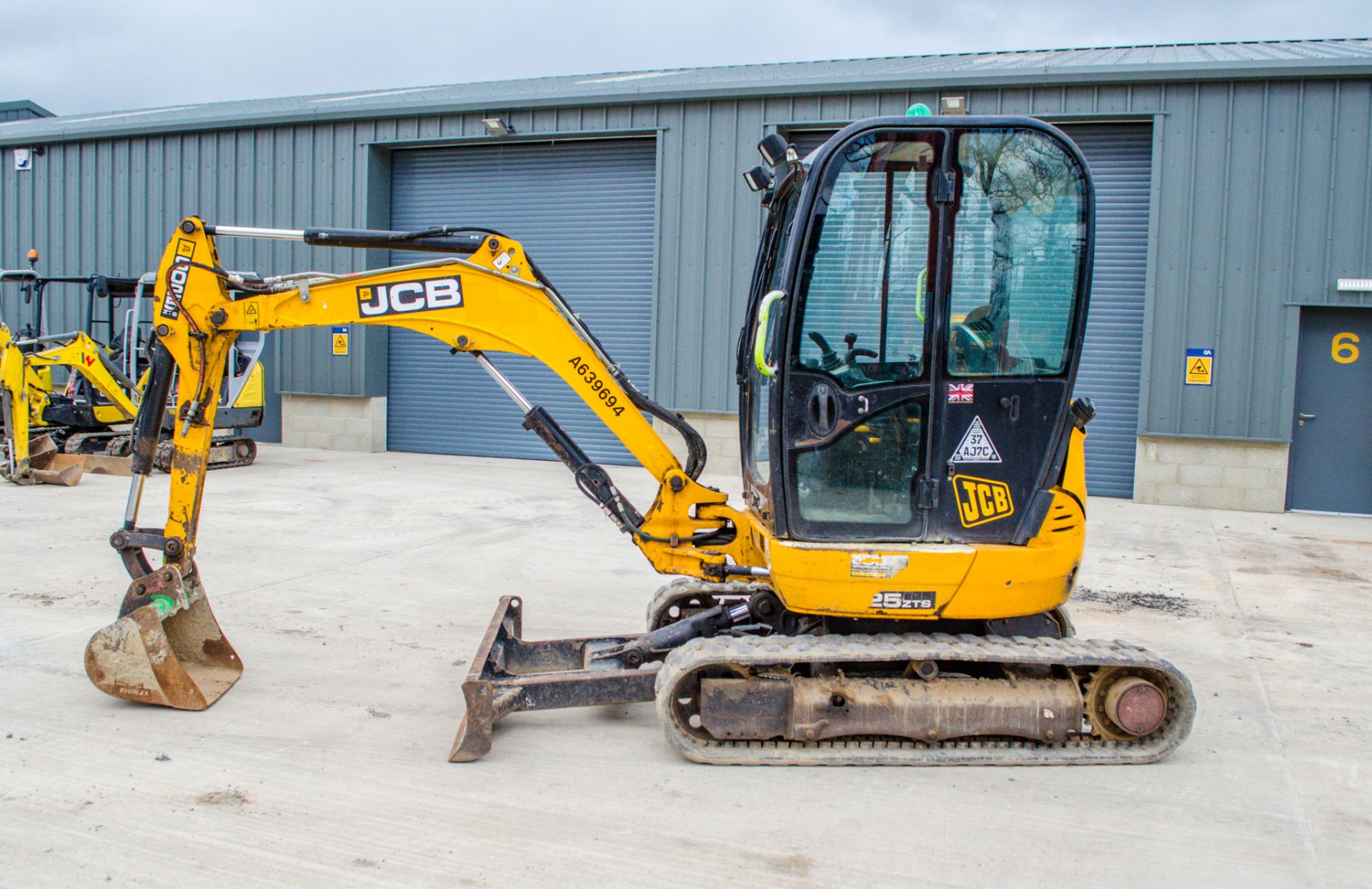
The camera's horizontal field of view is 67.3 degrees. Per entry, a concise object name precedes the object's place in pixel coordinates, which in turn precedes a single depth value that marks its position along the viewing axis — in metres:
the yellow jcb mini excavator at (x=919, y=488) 4.28
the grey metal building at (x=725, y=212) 12.58
